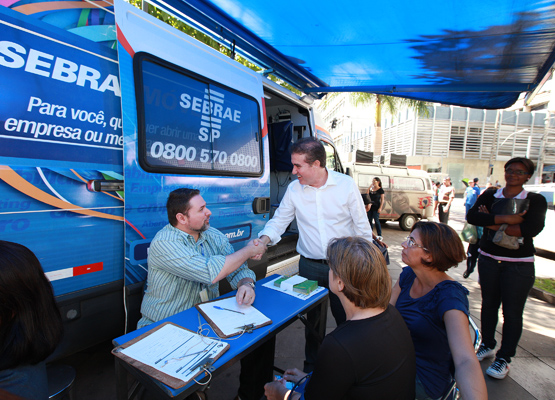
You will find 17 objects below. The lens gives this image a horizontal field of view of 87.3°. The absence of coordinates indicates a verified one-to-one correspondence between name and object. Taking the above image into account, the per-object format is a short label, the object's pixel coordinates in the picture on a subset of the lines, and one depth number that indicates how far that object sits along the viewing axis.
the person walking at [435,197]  11.79
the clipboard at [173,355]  1.14
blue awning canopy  2.27
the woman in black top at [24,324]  0.98
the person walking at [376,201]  8.47
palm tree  17.11
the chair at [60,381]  1.52
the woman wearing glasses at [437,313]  1.25
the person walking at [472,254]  3.66
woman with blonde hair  1.05
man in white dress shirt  2.32
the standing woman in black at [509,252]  2.42
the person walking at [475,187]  9.45
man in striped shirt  1.76
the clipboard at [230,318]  1.51
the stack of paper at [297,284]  2.02
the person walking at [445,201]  9.56
